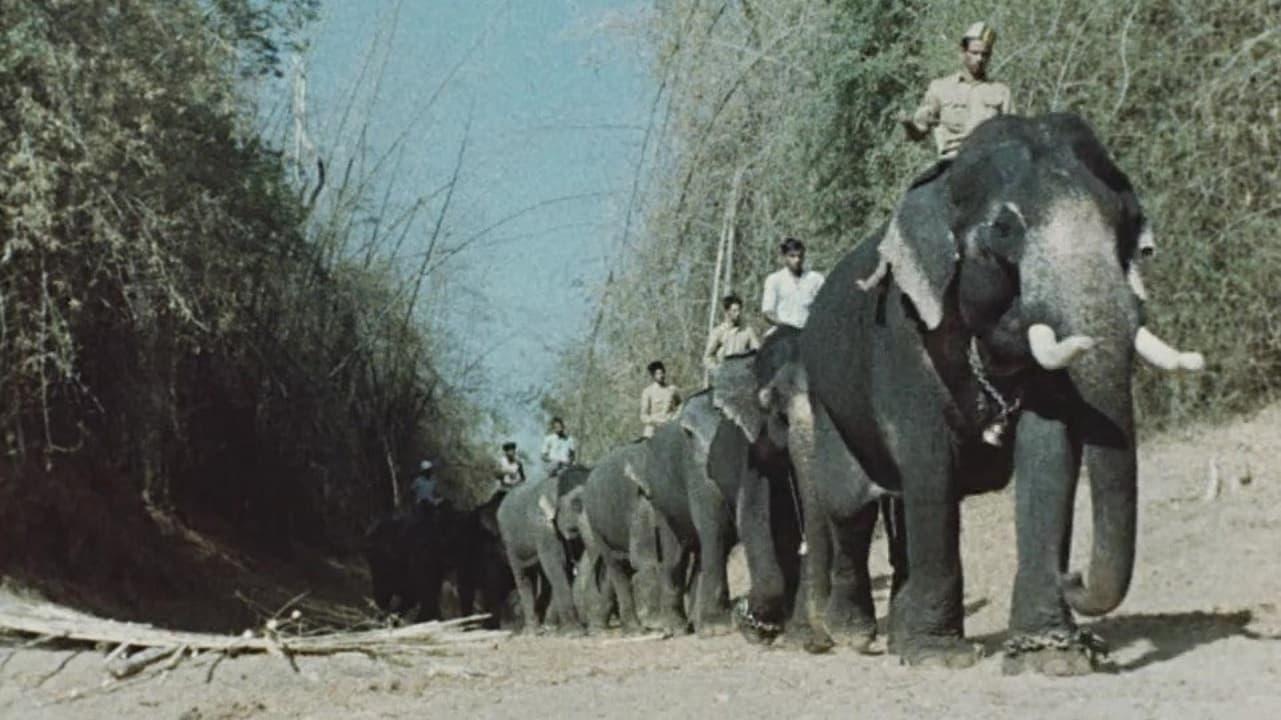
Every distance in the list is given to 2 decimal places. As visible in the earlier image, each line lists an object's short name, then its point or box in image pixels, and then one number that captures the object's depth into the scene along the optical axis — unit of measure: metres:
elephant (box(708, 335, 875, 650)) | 14.69
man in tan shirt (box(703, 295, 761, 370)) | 20.19
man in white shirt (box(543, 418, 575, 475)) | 29.73
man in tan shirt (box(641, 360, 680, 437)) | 24.48
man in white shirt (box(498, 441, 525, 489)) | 34.06
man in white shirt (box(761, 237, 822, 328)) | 17.27
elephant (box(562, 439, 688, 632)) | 21.16
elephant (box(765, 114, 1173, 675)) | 9.91
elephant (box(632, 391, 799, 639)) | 15.11
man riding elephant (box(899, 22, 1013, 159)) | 12.52
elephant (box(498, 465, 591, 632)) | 25.44
